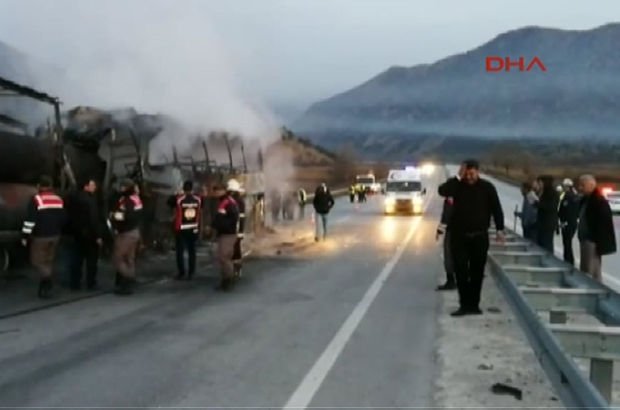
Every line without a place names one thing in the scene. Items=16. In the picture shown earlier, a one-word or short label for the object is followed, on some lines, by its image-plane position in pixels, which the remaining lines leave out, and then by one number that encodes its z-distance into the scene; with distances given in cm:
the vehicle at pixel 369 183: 6736
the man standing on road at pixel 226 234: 1364
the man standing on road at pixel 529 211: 1803
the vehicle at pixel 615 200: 4378
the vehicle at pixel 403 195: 4328
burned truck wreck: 1420
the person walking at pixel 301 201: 3658
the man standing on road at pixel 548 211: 1639
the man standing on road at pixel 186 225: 1498
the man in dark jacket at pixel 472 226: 1059
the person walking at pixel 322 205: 2486
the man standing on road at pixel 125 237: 1301
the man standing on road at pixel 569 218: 1550
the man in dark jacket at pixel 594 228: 1141
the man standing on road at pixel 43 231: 1237
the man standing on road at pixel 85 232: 1336
